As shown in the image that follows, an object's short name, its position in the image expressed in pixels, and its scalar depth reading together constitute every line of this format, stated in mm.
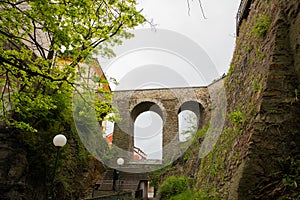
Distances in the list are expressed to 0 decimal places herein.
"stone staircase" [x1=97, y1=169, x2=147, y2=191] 9289
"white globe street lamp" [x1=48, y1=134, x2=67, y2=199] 4766
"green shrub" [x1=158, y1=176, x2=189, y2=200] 7071
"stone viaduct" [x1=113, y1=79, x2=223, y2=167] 13148
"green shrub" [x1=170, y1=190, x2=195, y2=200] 5286
